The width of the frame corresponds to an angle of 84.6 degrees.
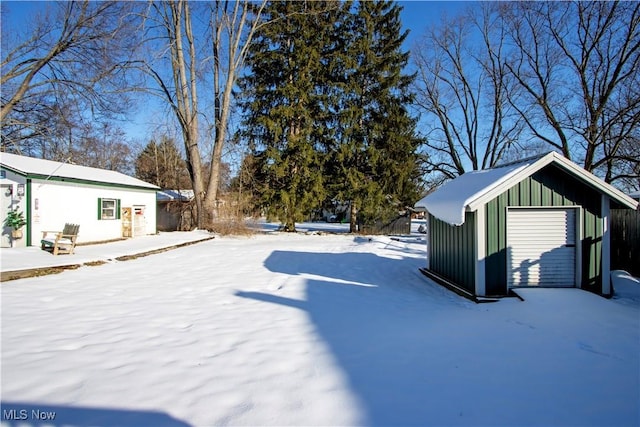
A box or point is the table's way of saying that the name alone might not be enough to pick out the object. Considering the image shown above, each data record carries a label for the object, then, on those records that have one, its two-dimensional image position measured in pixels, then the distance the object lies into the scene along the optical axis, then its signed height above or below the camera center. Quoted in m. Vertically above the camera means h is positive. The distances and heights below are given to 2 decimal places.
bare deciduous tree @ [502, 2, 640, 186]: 15.99 +5.90
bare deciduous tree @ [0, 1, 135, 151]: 16.66 +7.44
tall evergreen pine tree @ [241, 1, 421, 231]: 22.14 +6.60
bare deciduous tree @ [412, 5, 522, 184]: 23.56 +6.52
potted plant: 12.03 -0.33
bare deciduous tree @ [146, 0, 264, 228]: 21.23 +7.95
